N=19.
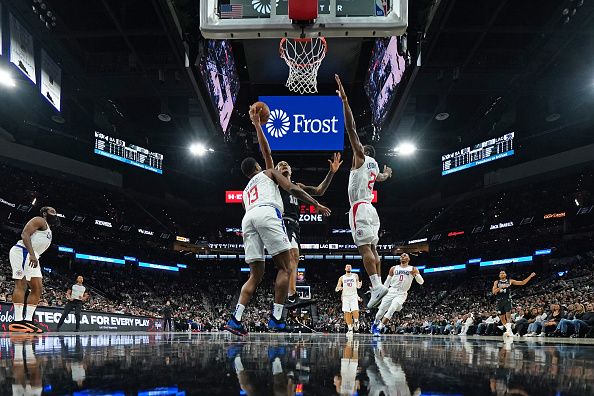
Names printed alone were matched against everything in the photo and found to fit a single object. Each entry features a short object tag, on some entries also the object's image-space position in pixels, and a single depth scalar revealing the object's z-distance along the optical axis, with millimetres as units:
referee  11914
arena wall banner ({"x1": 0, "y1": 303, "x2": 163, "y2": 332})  11227
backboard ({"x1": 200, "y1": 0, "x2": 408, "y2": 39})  5457
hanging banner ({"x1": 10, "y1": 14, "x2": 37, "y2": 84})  10414
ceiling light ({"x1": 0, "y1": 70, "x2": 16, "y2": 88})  13877
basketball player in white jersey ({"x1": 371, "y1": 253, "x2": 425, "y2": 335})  9648
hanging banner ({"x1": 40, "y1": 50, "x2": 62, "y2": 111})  12305
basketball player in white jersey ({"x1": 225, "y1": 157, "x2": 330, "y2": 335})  4836
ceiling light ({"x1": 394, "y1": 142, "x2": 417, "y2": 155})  21634
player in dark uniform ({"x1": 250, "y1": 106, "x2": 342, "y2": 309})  5234
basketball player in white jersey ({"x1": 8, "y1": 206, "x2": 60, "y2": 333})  6934
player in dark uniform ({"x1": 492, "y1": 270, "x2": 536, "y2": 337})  11586
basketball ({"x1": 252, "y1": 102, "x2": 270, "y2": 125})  5258
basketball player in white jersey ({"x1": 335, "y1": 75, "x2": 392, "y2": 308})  6250
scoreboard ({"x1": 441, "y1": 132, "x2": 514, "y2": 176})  20859
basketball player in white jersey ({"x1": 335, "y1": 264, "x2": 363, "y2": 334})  11789
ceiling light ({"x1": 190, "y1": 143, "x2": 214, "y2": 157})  22281
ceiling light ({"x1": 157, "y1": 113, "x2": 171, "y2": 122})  19117
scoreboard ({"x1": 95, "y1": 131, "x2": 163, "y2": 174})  21141
